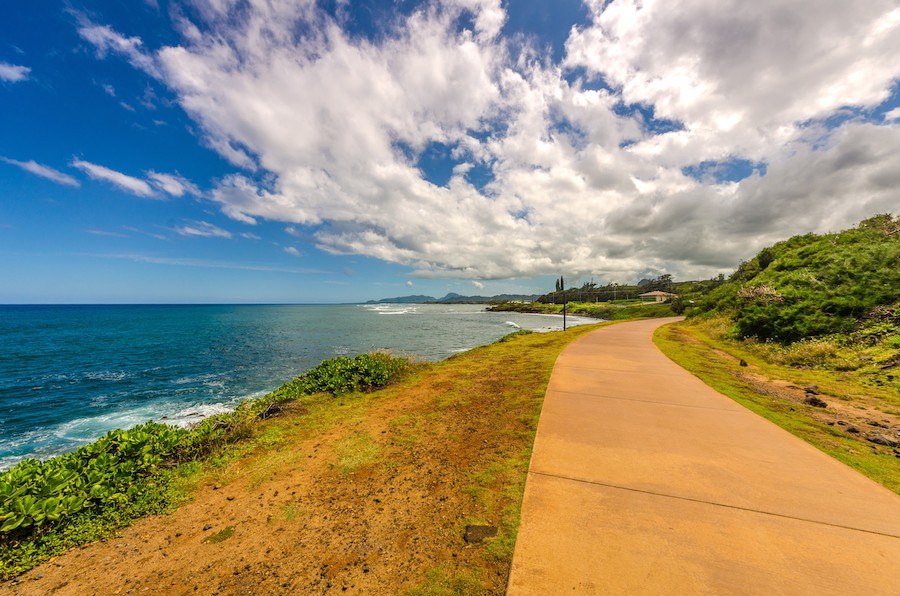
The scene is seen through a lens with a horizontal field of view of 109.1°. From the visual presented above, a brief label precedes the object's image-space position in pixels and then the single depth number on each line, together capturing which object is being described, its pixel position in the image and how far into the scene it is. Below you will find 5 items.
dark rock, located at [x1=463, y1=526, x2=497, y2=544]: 3.12
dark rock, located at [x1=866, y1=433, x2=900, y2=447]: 4.74
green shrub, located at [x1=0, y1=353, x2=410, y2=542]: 3.47
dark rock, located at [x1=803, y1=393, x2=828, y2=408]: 6.52
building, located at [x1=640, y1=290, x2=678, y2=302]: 97.25
